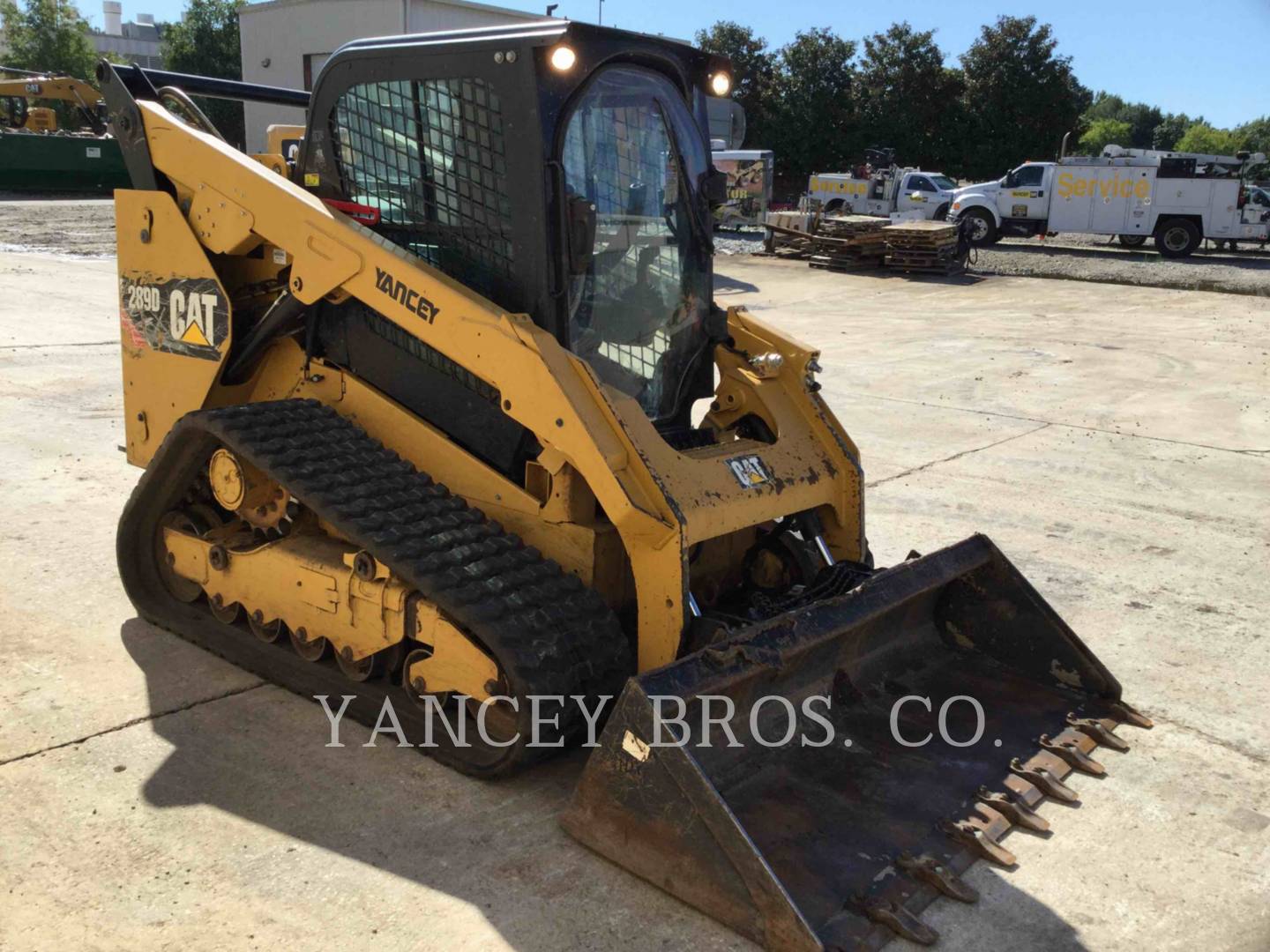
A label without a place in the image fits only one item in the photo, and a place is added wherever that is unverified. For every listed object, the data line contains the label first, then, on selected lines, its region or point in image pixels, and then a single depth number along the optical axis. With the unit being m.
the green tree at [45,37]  53.03
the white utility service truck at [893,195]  27.47
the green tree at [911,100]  40.78
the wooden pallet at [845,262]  20.83
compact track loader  3.27
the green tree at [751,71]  43.34
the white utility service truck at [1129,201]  23.86
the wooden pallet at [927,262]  20.14
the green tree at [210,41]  51.72
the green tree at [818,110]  42.09
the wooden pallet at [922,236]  20.05
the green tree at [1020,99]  39.34
